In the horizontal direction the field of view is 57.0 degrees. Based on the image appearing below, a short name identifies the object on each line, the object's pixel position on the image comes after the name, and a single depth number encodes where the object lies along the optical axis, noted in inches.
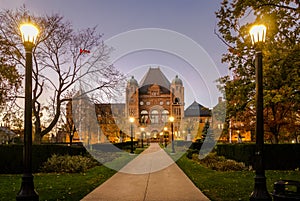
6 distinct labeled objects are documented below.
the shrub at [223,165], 559.3
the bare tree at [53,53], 699.7
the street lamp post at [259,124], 240.2
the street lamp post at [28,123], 232.2
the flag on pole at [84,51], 762.7
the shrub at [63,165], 542.1
